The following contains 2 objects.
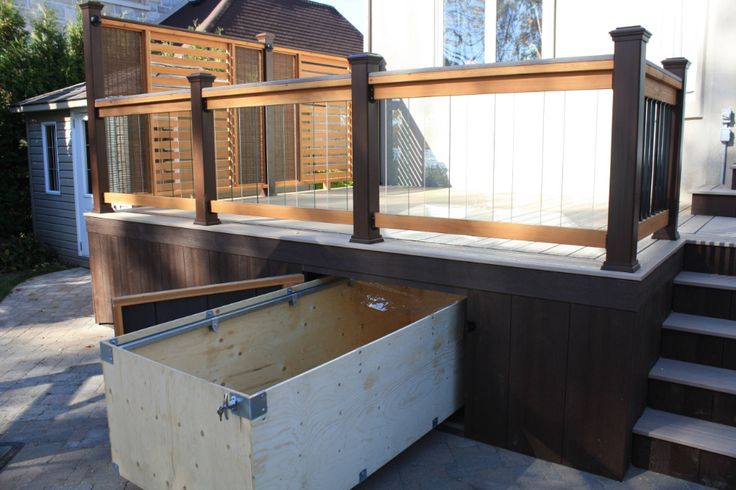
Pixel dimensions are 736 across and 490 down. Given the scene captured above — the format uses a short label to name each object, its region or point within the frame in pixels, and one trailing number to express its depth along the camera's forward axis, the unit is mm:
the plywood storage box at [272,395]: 2266
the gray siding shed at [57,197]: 9172
